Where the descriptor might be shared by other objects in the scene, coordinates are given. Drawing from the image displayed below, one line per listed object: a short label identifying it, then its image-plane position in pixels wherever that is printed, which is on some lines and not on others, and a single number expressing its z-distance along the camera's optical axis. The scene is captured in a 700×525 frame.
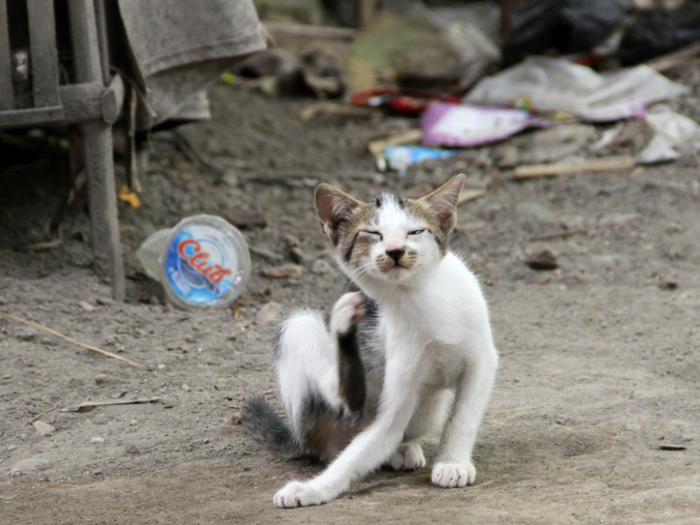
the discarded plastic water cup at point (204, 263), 9.00
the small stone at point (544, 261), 10.44
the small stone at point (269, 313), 9.02
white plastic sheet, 14.35
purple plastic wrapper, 14.16
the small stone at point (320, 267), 10.67
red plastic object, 15.86
